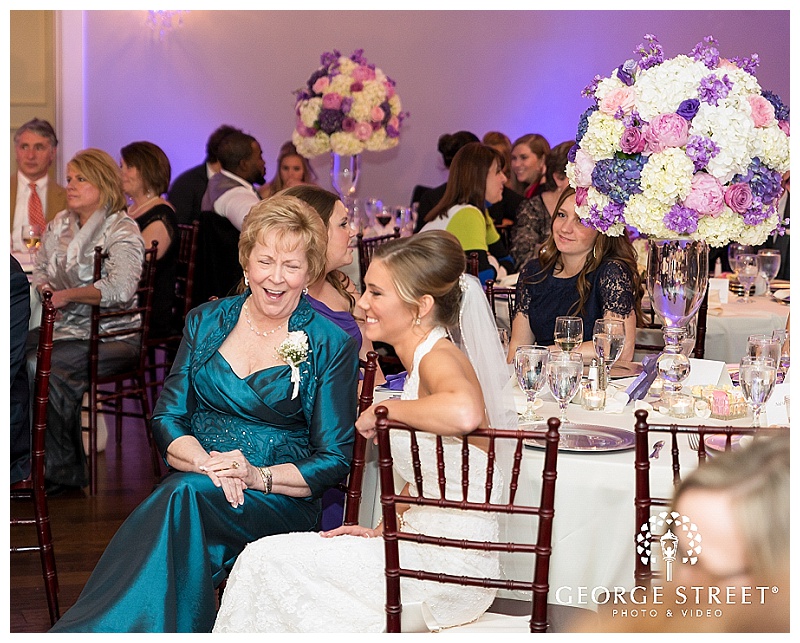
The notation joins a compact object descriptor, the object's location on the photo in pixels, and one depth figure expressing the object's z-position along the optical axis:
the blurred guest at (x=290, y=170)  8.11
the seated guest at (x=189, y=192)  8.00
